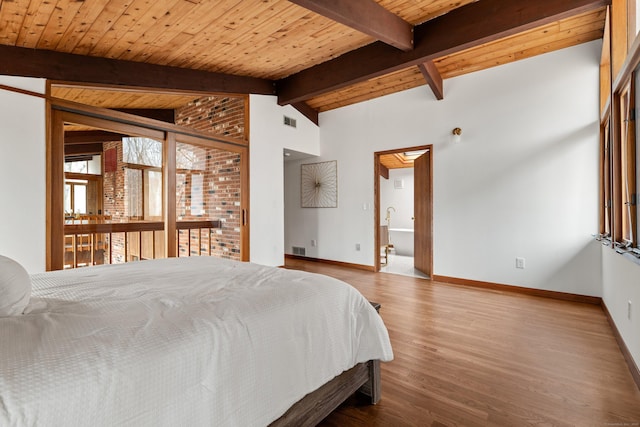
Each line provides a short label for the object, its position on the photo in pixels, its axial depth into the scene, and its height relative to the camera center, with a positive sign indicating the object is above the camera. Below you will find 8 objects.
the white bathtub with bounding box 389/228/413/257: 7.33 -0.67
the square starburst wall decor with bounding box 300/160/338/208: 5.85 +0.55
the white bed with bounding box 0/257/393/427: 0.73 -0.39
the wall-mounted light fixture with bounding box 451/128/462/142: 4.38 +1.09
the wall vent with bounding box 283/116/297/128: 5.33 +1.57
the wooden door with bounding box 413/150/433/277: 4.76 -0.03
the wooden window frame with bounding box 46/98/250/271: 2.92 +0.78
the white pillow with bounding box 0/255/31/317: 0.99 -0.24
